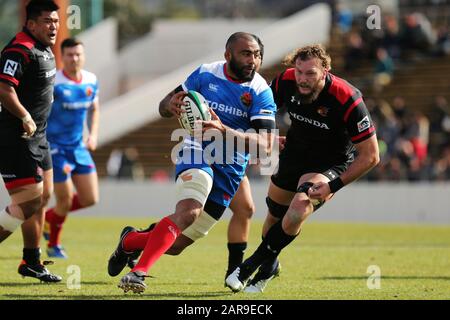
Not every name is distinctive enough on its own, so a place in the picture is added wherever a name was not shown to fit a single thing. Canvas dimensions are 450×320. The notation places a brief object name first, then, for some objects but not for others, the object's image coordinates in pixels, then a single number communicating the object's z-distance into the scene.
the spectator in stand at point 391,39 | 27.59
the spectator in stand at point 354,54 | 28.39
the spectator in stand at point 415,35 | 27.34
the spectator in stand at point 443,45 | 28.27
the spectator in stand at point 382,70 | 27.88
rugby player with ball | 8.53
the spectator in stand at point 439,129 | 23.97
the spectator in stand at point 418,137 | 23.06
